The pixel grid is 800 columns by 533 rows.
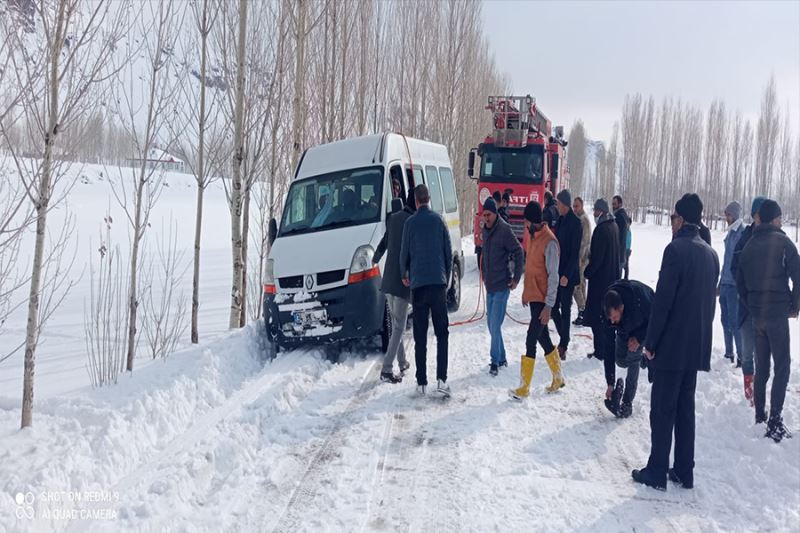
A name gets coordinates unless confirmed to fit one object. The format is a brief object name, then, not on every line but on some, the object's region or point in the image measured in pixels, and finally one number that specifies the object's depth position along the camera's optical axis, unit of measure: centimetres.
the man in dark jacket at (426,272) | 607
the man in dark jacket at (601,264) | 704
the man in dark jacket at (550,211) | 1031
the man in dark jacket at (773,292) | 526
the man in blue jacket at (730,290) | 711
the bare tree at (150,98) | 718
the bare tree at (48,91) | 455
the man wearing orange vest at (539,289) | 613
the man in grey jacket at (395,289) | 654
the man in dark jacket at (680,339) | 429
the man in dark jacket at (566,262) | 748
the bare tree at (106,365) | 646
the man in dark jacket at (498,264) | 666
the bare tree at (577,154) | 8269
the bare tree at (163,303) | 776
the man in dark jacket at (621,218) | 971
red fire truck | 1552
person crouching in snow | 485
